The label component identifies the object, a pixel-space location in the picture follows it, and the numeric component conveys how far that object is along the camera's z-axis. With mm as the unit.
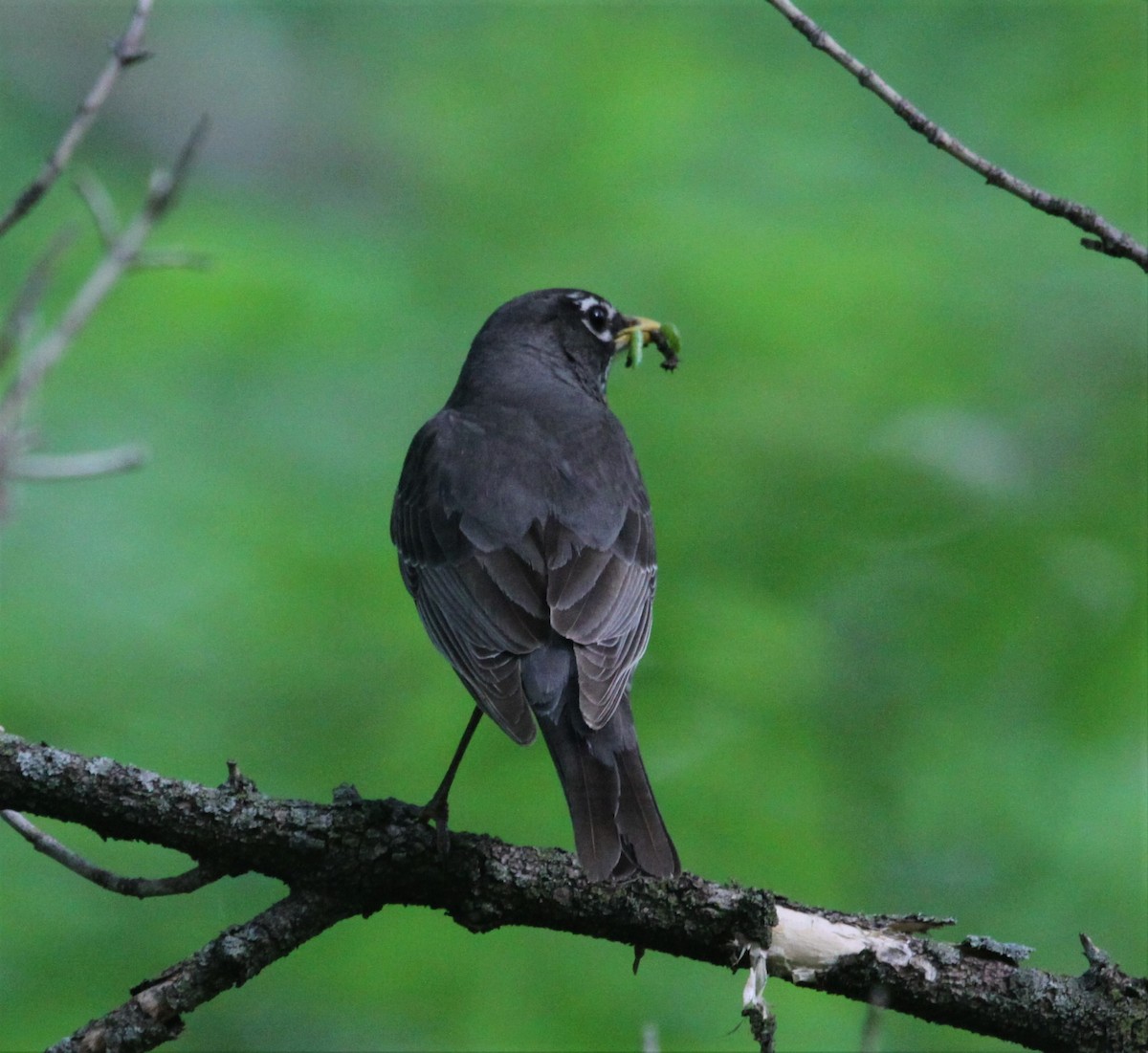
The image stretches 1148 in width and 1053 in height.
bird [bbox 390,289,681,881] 8016
